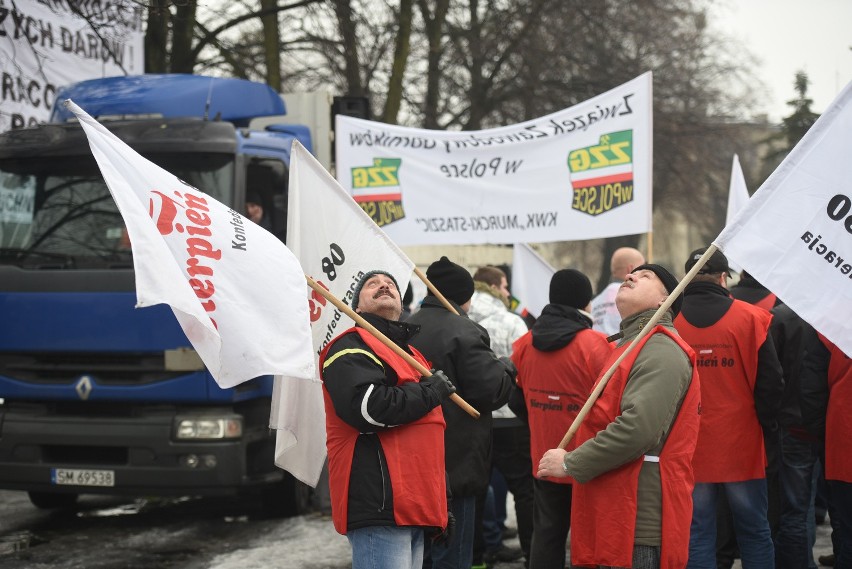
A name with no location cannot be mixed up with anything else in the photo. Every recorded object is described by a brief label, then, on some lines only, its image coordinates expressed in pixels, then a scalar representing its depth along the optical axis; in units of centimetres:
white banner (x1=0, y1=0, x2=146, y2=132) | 1016
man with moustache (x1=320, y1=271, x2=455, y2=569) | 423
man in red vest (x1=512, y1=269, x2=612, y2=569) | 582
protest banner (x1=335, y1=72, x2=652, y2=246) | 796
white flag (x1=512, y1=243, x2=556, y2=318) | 902
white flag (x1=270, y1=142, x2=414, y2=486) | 554
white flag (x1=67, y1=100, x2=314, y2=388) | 427
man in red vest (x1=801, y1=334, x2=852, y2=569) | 585
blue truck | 746
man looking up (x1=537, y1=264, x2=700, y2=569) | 422
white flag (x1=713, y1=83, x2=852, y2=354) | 436
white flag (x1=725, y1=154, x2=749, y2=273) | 855
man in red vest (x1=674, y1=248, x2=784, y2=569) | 561
